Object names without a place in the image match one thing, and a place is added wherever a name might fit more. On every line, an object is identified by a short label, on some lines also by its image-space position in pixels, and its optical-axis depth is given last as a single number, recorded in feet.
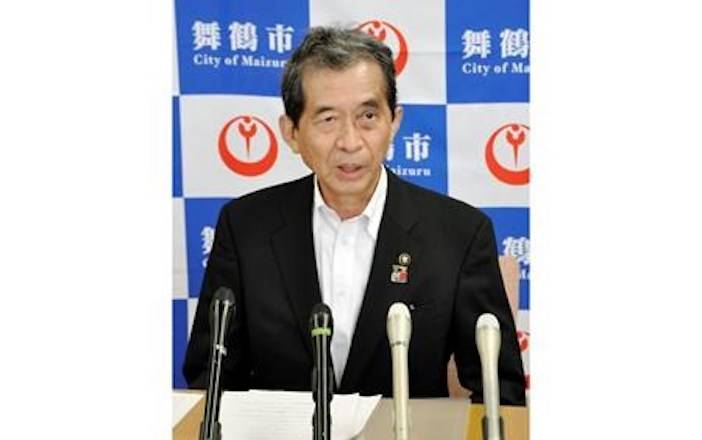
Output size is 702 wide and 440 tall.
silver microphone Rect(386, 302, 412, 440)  13.19
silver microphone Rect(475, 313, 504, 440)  13.23
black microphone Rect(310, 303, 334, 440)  13.13
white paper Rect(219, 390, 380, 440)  13.76
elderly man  14.12
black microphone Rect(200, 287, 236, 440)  13.13
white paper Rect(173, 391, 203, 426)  13.97
